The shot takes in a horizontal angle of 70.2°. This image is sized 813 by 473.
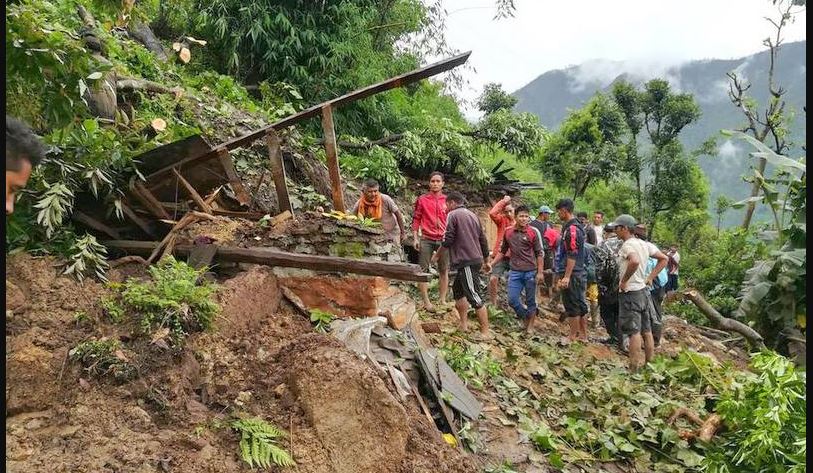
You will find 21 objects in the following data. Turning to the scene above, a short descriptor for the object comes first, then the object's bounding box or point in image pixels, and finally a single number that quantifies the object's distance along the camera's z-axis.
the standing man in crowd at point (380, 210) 7.59
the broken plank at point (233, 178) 6.20
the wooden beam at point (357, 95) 5.96
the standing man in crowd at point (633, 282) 7.08
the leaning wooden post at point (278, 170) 6.47
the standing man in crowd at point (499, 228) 8.96
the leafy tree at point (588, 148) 21.75
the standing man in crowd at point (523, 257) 8.15
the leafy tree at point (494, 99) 24.94
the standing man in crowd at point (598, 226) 10.35
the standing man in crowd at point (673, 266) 11.14
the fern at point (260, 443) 3.42
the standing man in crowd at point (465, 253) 7.45
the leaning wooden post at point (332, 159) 6.46
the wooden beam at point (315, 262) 5.19
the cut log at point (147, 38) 12.54
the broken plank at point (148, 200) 5.91
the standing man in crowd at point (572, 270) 7.97
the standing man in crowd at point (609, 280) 8.55
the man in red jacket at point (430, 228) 8.60
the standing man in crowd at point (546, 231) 9.24
